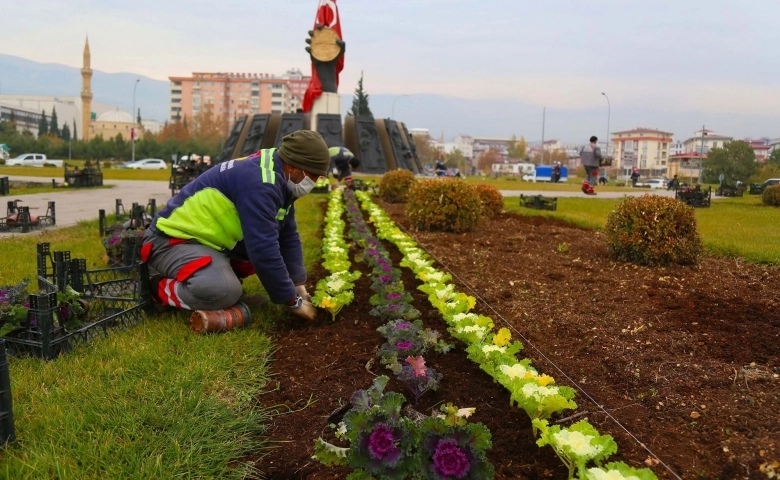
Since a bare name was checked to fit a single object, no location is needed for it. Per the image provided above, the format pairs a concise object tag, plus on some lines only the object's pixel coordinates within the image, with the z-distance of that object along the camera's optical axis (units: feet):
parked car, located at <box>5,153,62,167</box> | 145.84
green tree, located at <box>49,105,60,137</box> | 291.79
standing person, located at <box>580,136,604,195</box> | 60.54
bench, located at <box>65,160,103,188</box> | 59.85
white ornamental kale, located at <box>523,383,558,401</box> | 7.67
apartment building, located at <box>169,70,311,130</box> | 409.28
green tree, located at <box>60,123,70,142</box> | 288.22
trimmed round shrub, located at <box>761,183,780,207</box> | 45.79
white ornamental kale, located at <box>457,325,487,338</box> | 10.44
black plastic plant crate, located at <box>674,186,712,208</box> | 44.19
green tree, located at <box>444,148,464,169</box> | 303.19
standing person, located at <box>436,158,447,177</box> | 102.49
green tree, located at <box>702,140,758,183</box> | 133.59
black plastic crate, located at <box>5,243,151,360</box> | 10.06
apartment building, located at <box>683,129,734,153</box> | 342.44
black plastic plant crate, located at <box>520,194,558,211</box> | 40.01
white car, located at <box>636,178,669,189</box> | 151.53
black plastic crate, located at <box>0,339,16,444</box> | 7.07
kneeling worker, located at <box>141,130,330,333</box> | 12.05
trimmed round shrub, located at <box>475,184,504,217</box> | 35.42
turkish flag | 94.12
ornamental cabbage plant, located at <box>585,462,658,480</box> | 5.88
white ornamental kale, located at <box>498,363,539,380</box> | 8.56
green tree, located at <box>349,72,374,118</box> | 180.62
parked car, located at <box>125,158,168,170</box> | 164.96
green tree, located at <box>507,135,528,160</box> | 380.02
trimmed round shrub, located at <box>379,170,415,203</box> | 45.87
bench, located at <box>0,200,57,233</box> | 26.50
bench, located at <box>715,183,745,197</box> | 67.82
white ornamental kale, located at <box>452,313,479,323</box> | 11.14
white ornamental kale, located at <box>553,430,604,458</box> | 6.38
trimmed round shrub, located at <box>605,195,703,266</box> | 19.08
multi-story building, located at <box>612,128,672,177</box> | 406.21
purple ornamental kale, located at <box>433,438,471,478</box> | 6.00
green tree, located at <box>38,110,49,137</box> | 280.10
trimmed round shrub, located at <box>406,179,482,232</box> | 27.81
